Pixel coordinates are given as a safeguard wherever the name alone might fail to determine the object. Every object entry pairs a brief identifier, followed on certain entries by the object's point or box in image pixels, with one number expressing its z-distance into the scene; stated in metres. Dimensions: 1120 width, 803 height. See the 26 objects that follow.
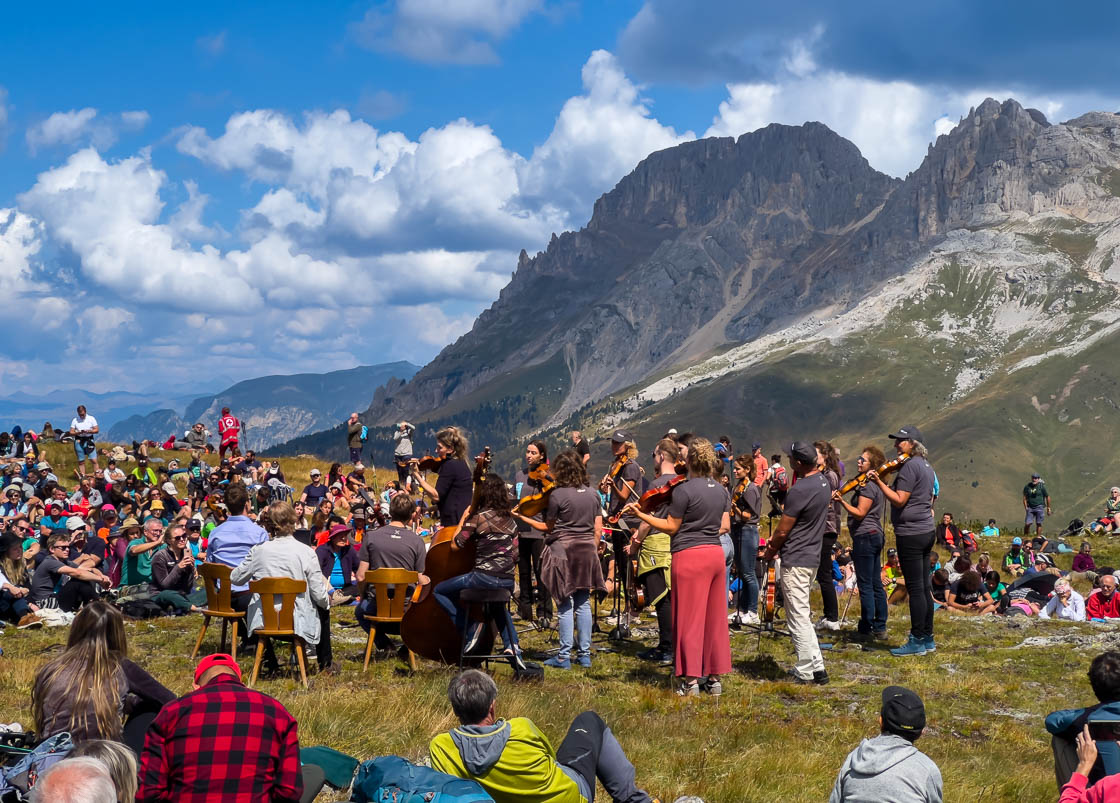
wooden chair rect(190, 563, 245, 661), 11.75
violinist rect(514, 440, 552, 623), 14.17
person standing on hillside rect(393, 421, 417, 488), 25.41
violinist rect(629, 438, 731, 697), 10.92
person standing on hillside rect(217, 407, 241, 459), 33.75
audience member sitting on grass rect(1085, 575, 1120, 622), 16.62
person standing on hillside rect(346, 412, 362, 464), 31.75
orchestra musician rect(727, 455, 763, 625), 14.84
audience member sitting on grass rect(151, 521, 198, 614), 16.22
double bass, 11.46
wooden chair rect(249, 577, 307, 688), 10.71
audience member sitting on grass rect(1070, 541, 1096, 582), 23.44
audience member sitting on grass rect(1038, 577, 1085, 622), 16.67
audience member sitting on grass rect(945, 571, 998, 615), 18.78
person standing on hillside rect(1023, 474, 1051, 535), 31.06
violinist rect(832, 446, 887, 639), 14.43
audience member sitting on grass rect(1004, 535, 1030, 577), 26.78
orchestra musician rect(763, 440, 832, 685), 11.71
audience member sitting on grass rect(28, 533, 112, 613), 15.49
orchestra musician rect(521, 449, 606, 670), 11.96
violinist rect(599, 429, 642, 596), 13.98
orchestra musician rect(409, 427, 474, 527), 13.29
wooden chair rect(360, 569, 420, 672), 11.52
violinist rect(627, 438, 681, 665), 12.42
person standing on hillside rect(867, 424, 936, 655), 13.11
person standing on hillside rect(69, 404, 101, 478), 33.34
